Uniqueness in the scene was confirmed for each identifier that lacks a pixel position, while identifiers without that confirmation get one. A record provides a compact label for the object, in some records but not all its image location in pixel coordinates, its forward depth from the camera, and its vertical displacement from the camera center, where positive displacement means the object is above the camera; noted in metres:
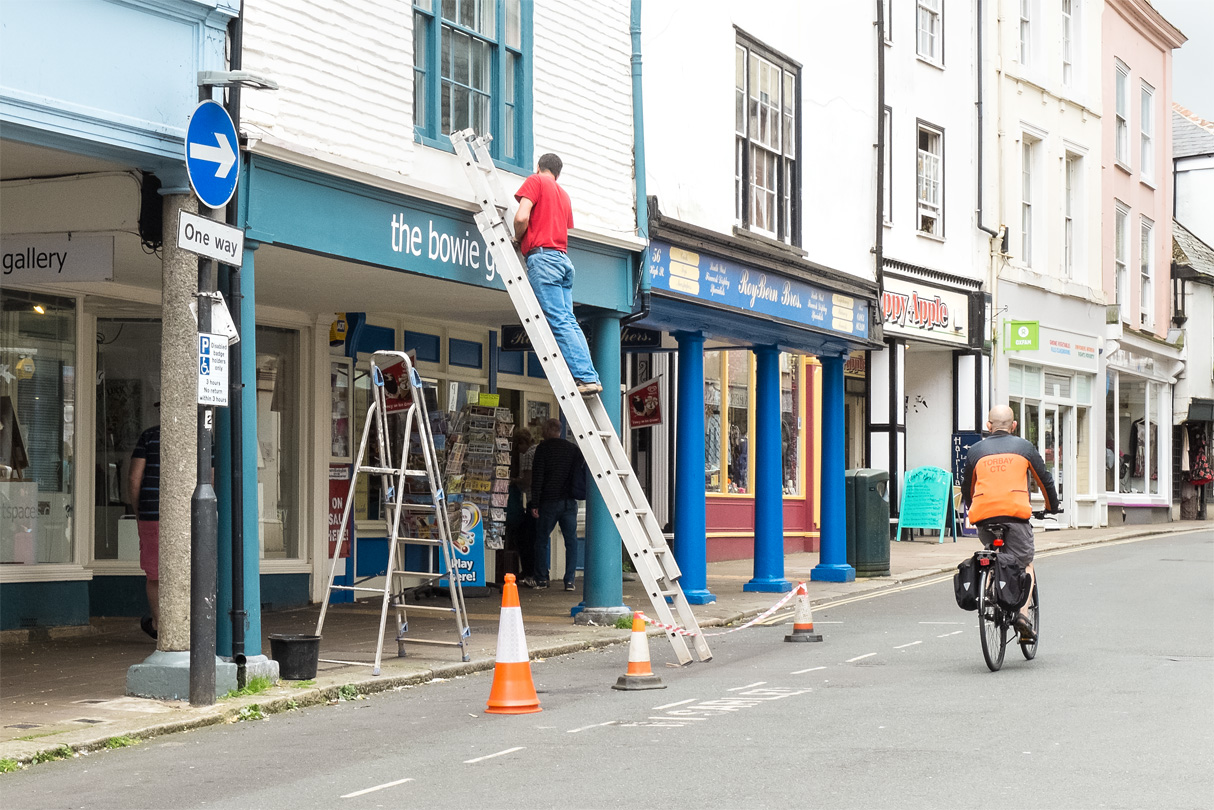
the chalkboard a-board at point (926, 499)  25.94 -1.13
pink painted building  32.97 +4.06
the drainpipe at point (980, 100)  27.42 +6.08
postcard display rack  16.69 -0.33
